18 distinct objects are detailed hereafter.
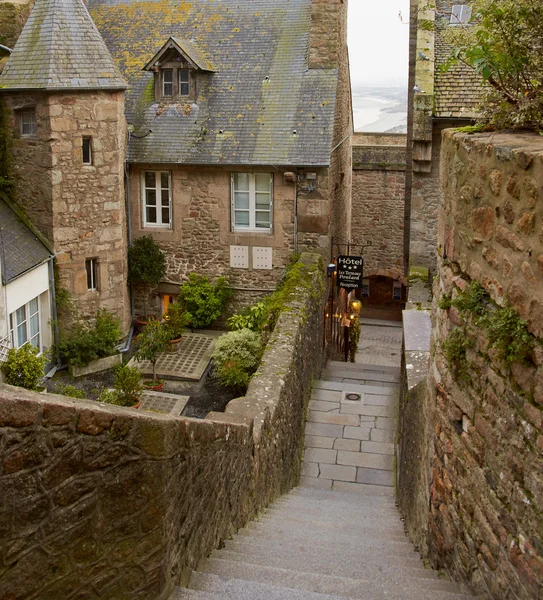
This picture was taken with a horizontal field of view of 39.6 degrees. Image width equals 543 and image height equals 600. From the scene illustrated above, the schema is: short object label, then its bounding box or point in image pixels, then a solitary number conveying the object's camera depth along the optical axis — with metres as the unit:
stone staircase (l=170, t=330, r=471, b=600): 4.65
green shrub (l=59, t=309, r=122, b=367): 14.42
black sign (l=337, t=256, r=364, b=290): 17.14
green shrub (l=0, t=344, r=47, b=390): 12.05
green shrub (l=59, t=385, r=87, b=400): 11.83
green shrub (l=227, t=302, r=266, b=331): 15.38
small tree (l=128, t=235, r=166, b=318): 16.28
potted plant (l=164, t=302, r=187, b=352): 15.40
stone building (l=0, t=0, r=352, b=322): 14.17
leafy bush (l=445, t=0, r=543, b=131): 4.73
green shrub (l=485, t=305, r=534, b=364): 3.62
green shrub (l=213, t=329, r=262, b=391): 13.55
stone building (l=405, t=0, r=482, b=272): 15.21
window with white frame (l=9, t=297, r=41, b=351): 13.00
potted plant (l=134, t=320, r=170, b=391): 14.15
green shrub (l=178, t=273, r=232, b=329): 16.44
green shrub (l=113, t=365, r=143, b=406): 12.41
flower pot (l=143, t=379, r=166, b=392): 13.93
